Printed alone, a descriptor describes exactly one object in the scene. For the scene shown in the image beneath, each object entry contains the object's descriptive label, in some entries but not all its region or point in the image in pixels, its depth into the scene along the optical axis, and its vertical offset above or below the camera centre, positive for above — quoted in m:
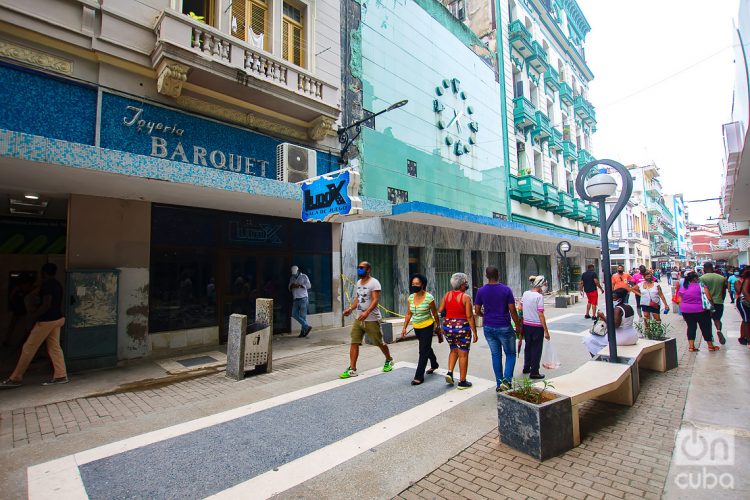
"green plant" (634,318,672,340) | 6.11 -1.10
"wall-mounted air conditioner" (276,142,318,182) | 9.67 +2.92
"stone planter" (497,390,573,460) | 3.22 -1.45
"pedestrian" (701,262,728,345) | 7.64 -0.57
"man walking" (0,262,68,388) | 5.44 -0.85
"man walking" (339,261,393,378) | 5.71 -0.76
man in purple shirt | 4.82 -0.77
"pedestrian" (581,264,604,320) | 11.00 -0.59
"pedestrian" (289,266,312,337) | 9.47 -0.72
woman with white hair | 5.05 -0.78
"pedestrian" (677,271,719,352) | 7.04 -0.90
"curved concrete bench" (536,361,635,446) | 3.54 -1.25
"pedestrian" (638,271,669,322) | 9.15 -0.76
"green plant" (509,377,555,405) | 3.42 -1.20
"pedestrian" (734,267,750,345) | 7.15 -0.82
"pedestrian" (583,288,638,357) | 5.38 -1.02
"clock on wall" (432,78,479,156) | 15.94 +6.90
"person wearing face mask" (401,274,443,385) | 5.41 -0.81
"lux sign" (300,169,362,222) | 7.01 +1.47
